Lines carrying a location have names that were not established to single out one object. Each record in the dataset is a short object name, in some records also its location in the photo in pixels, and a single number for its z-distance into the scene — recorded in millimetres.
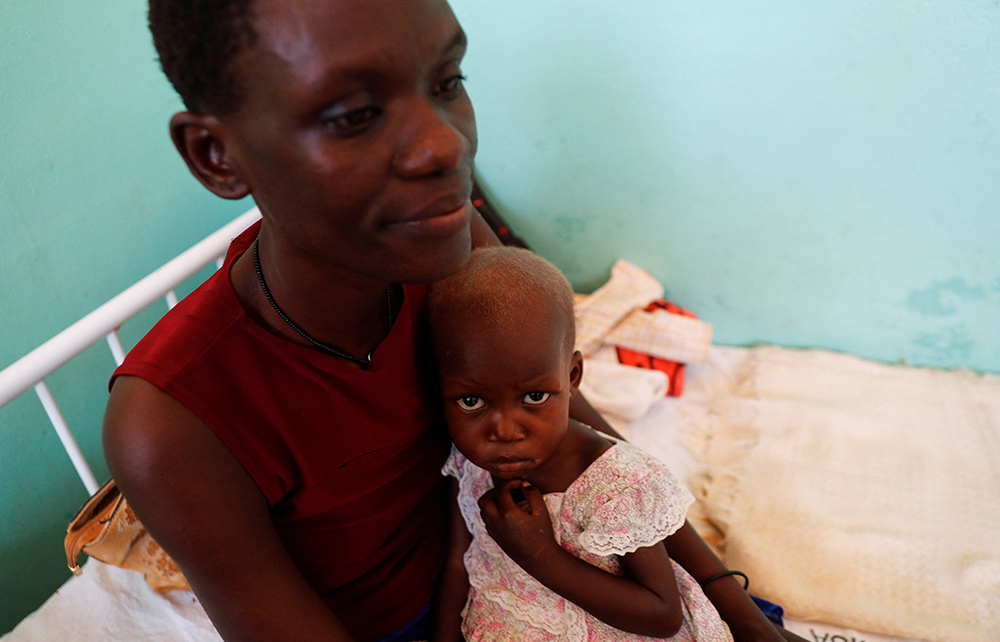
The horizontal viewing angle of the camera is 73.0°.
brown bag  1017
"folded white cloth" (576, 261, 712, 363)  2002
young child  945
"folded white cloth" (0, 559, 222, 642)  1130
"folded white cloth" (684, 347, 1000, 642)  1355
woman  631
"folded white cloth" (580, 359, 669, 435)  1806
